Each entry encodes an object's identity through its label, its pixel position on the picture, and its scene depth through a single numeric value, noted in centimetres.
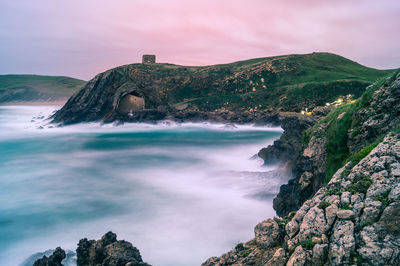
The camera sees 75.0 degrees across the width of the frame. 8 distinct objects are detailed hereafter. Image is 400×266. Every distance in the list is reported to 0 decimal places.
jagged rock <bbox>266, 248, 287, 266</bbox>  602
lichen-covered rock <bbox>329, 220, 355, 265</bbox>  521
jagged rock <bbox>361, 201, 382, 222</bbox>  557
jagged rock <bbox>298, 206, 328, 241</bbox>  601
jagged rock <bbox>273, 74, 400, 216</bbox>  916
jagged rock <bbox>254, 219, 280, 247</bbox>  710
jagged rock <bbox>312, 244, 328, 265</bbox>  545
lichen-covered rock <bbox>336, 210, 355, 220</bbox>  586
